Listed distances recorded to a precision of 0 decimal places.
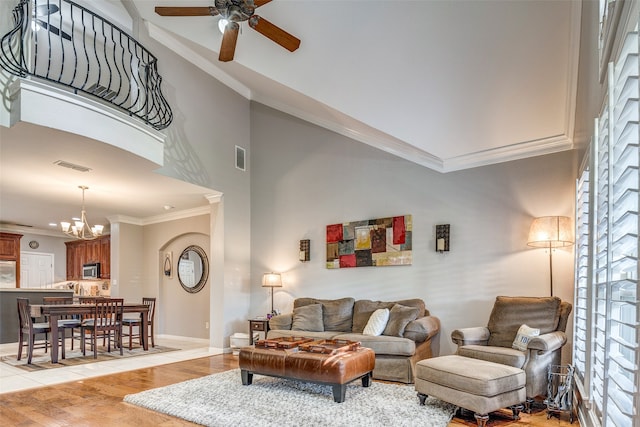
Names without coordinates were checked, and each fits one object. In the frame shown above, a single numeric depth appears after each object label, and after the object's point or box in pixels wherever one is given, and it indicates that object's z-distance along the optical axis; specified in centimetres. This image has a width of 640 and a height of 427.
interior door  1016
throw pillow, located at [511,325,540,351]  384
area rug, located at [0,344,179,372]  568
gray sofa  468
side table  640
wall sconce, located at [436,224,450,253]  538
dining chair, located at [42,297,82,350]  629
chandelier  640
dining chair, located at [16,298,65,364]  590
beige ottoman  319
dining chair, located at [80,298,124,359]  626
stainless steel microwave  981
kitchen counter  746
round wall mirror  828
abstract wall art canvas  579
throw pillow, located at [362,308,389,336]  509
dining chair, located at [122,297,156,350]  700
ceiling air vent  504
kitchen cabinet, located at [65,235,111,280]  971
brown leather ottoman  381
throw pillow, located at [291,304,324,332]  580
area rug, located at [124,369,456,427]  338
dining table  578
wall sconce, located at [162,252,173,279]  884
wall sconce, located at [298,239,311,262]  679
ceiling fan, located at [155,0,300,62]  342
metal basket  350
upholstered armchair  361
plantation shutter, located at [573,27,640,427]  139
